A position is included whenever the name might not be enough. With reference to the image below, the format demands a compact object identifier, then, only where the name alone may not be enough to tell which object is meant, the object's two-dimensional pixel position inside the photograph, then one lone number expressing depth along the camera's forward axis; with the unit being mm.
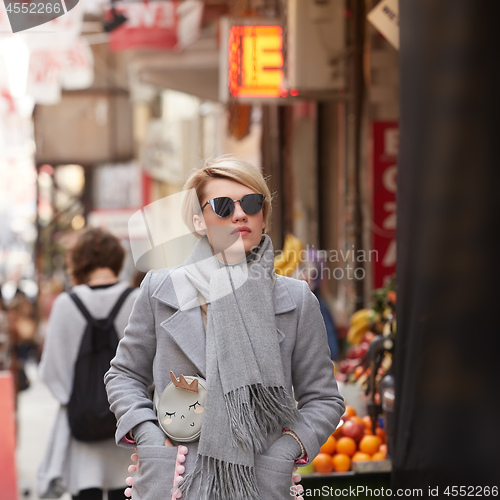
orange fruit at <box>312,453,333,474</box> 8531
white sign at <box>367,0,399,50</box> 8906
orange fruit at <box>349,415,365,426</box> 9077
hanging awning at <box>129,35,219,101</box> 22078
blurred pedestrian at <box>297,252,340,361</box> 10117
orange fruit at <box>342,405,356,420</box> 9149
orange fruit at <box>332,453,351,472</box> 8633
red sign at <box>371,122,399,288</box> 13625
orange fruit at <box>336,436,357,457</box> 8695
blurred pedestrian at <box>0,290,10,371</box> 14547
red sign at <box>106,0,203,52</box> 19125
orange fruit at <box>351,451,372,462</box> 8595
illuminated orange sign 13766
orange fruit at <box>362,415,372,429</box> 9109
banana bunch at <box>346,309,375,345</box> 12439
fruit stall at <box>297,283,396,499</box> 8539
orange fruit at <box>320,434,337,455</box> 8758
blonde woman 4992
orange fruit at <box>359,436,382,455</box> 8695
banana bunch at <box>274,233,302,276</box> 7215
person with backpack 8570
